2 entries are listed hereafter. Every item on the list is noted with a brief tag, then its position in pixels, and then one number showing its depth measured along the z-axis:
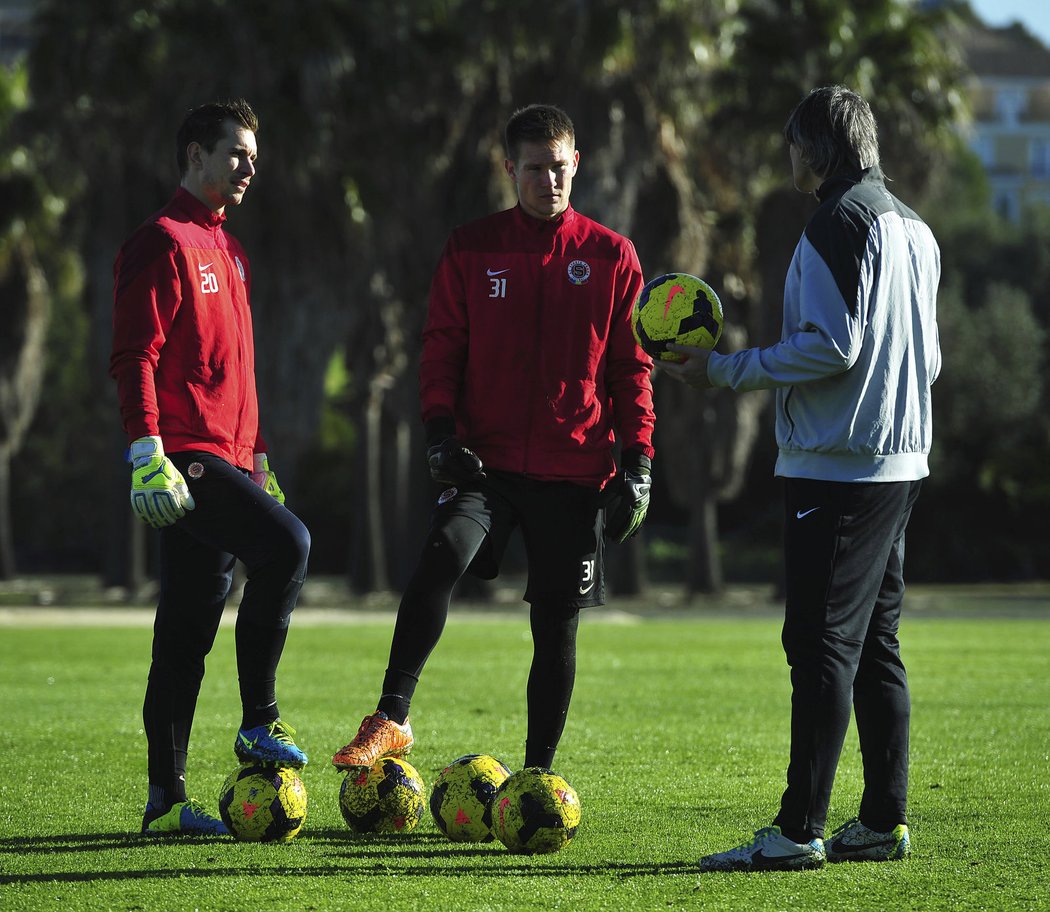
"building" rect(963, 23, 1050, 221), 183.00
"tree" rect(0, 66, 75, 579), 59.81
